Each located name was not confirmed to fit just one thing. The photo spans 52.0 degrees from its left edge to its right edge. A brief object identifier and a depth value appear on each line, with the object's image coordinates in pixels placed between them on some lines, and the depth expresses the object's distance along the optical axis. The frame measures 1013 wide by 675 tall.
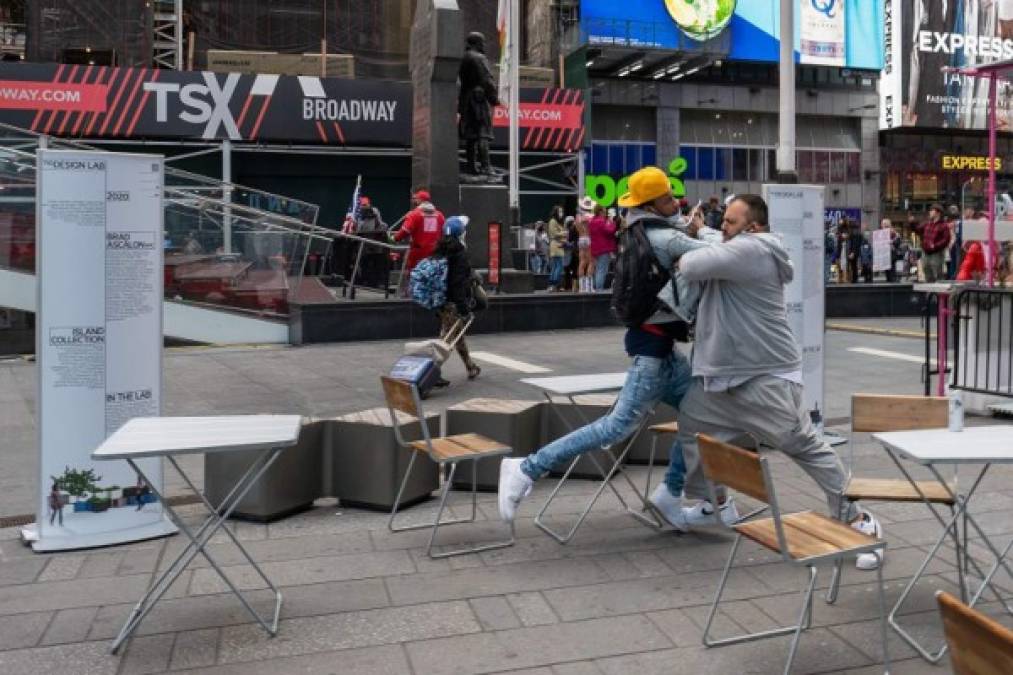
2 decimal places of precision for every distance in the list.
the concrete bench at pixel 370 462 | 6.09
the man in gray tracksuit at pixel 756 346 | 4.71
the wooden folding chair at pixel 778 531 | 3.65
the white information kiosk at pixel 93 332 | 5.30
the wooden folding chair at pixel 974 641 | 1.97
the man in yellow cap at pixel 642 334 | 5.12
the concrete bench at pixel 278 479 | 5.86
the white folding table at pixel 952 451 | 3.70
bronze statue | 17.28
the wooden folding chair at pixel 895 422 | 4.54
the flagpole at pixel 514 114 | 24.27
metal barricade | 8.84
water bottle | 4.24
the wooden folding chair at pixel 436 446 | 5.34
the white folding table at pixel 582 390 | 5.54
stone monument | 16.45
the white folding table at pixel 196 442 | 4.05
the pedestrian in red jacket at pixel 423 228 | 13.21
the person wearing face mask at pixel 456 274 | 10.74
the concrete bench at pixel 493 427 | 6.54
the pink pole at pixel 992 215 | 8.84
